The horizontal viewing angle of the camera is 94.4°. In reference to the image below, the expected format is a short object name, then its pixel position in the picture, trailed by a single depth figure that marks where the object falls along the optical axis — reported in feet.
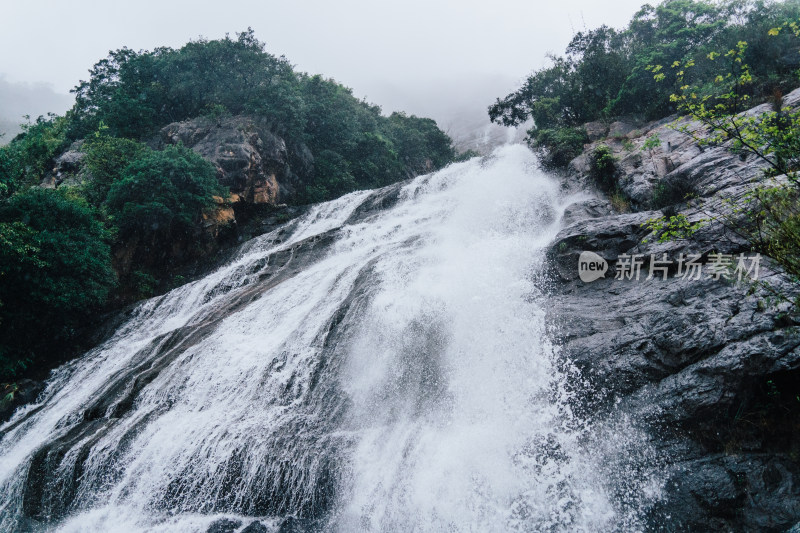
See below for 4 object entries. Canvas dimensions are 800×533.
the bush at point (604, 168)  41.45
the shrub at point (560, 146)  50.57
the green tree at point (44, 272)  39.27
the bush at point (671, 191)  31.55
